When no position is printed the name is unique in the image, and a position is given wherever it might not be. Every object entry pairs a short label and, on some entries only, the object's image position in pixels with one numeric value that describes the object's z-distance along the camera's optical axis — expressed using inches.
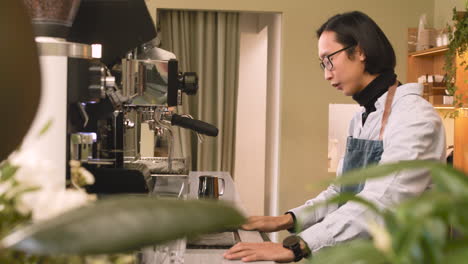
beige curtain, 223.6
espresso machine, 53.6
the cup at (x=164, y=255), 62.4
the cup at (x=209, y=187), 99.7
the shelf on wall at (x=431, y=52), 179.8
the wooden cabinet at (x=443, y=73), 171.0
